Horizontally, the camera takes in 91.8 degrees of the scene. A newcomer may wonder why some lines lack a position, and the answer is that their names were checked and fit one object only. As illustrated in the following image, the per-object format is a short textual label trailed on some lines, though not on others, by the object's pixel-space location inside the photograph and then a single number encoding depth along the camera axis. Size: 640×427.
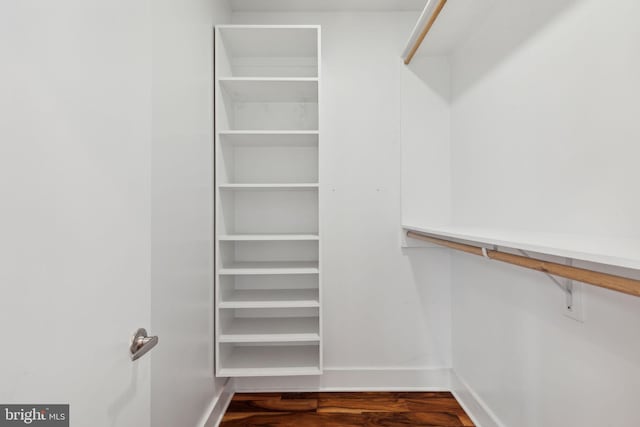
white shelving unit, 1.66
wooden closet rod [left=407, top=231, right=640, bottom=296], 0.56
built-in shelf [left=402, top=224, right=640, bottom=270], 0.56
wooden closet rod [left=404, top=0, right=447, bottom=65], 1.31
